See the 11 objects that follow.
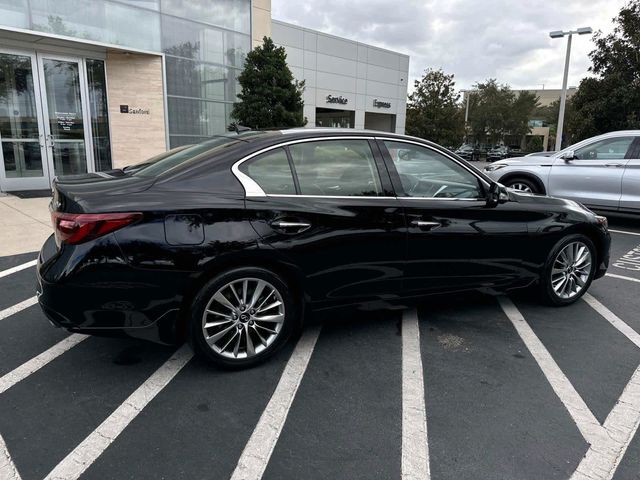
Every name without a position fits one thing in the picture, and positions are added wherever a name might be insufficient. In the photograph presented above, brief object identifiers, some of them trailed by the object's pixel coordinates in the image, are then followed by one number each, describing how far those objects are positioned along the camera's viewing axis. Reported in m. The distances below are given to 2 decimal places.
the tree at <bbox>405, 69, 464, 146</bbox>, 33.94
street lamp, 17.94
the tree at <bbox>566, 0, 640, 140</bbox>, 16.81
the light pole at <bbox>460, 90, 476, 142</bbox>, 57.69
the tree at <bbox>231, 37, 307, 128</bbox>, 13.65
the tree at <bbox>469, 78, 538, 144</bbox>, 57.91
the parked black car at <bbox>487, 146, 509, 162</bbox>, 47.22
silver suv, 8.12
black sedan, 2.86
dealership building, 10.09
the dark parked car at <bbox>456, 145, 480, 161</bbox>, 48.88
